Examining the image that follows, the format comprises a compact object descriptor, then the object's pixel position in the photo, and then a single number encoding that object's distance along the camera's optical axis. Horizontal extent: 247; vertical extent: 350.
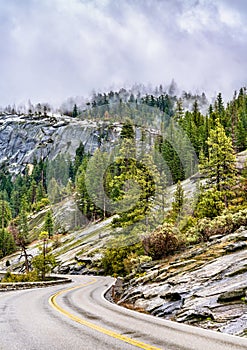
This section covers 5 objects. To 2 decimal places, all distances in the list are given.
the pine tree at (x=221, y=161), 38.00
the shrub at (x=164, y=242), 24.47
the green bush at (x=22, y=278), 34.62
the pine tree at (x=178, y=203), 40.54
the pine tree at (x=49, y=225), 78.50
